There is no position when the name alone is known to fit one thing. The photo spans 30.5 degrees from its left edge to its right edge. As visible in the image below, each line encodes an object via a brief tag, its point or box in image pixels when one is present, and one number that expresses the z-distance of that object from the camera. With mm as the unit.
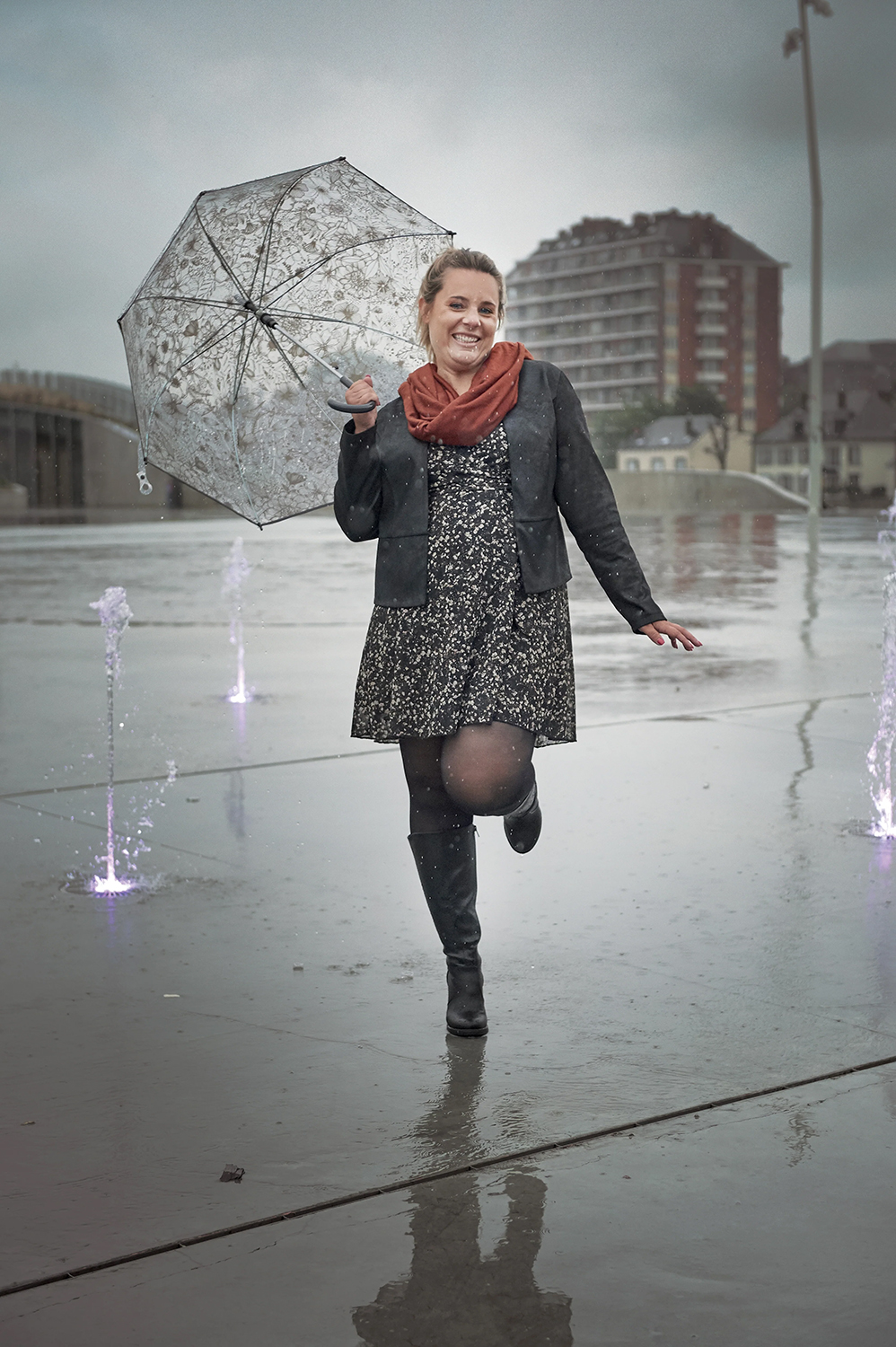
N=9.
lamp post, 34875
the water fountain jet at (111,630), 5102
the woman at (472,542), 3482
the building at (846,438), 111750
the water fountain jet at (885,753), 5980
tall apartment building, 175250
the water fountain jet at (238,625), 9211
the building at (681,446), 139875
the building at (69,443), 69312
